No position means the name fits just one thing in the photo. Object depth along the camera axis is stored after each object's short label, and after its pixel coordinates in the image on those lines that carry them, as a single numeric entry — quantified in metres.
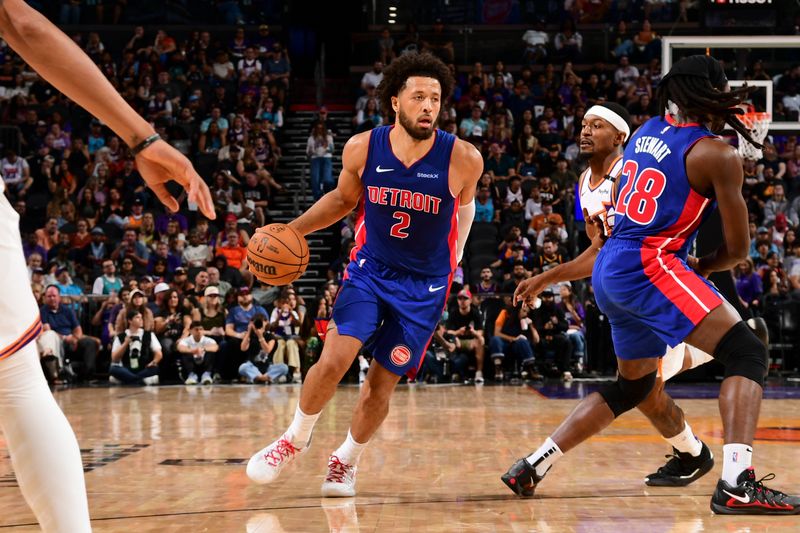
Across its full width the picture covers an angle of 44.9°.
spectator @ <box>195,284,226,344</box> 12.74
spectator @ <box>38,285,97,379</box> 12.59
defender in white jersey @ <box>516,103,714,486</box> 4.69
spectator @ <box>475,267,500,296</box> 13.34
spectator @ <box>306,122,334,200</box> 16.19
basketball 4.62
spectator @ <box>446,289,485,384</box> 12.46
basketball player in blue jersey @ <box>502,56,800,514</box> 3.96
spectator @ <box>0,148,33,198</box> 15.98
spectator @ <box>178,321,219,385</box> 12.48
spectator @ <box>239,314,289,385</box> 12.39
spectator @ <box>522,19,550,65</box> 19.08
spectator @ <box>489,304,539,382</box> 12.48
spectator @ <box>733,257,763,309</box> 12.97
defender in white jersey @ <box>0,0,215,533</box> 1.97
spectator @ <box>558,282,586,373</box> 12.65
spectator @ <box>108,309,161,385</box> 12.35
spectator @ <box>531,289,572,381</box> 12.53
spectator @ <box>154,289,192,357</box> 12.62
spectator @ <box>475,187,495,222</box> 15.20
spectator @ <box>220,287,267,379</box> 12.60
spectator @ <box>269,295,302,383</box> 12.52
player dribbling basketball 4.54
